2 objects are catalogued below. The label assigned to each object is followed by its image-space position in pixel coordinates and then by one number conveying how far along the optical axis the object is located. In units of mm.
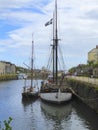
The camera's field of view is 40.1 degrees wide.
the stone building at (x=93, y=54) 55840
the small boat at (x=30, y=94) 20337
